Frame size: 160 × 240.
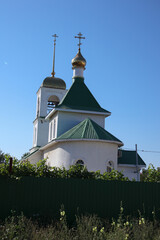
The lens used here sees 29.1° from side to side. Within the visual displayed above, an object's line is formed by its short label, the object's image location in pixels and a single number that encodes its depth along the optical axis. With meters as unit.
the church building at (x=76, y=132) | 19.22
